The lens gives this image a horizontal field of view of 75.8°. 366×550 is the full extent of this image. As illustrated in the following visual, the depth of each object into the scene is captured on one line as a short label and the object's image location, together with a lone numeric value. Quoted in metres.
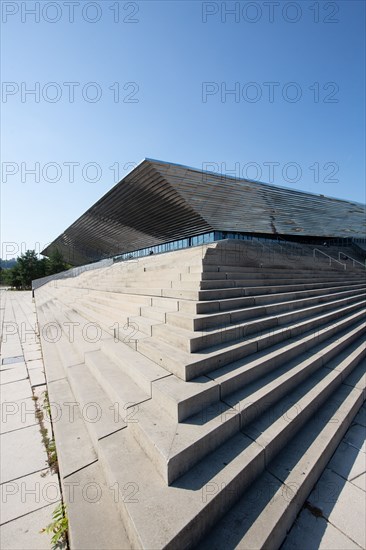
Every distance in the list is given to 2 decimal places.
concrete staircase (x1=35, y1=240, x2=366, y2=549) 1.92
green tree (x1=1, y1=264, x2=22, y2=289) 47.06
